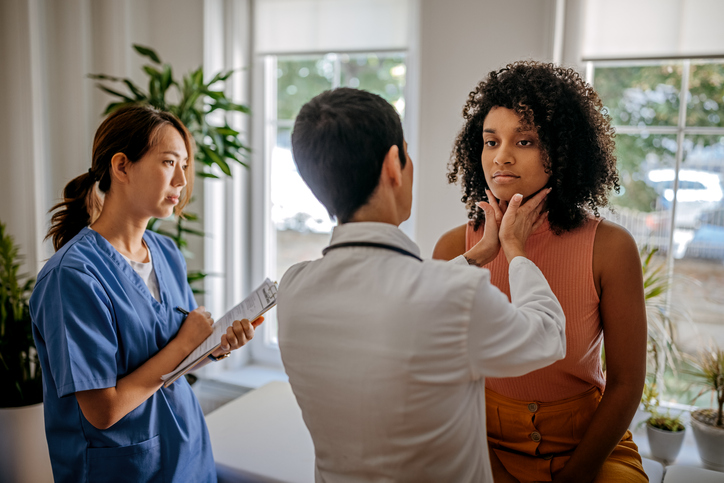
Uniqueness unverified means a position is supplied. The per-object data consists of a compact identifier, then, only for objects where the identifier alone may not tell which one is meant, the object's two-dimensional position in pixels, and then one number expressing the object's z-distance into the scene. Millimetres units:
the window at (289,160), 2732
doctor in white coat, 762
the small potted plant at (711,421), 1911
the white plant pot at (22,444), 1917
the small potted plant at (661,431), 2000
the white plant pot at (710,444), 1902
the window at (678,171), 2121
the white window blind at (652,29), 1961
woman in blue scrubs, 1146
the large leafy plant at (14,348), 2025
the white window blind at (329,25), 2475
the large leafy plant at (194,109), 2316
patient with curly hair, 1183
